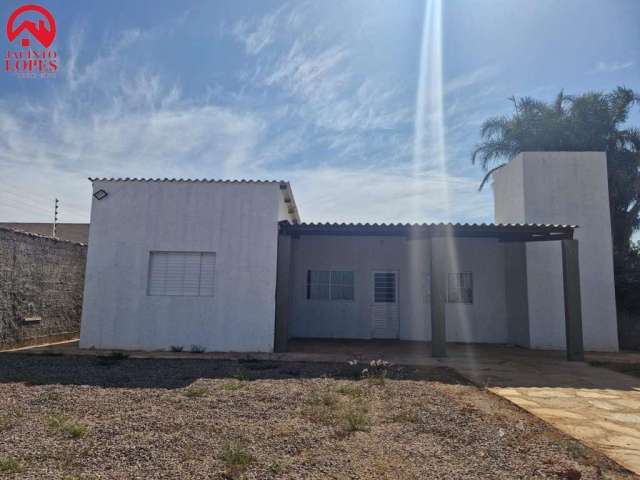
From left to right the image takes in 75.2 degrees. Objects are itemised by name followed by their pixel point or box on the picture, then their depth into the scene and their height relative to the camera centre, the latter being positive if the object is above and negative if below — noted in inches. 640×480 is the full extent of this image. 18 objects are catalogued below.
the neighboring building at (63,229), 903.1 +127.9
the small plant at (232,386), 240.7 -57.3
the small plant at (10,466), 127.8 -56.1
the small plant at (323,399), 212.8 -56.9
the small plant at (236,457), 136.3 -56.5
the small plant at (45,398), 207.2 -57.3
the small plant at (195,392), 224.5 -56.7
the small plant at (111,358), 319.0 -57.0
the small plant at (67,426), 160.9 -56.2
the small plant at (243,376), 269.3 -57.6
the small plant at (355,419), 175.3 -56.4
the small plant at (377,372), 265.1 -56.1
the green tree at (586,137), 609.3 +255.0
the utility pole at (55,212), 892.6 +158.2
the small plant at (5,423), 166.4 -56.9
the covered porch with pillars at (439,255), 371.6 +35.4
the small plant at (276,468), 132.7 -57.3
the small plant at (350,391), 233.3 -57.0
